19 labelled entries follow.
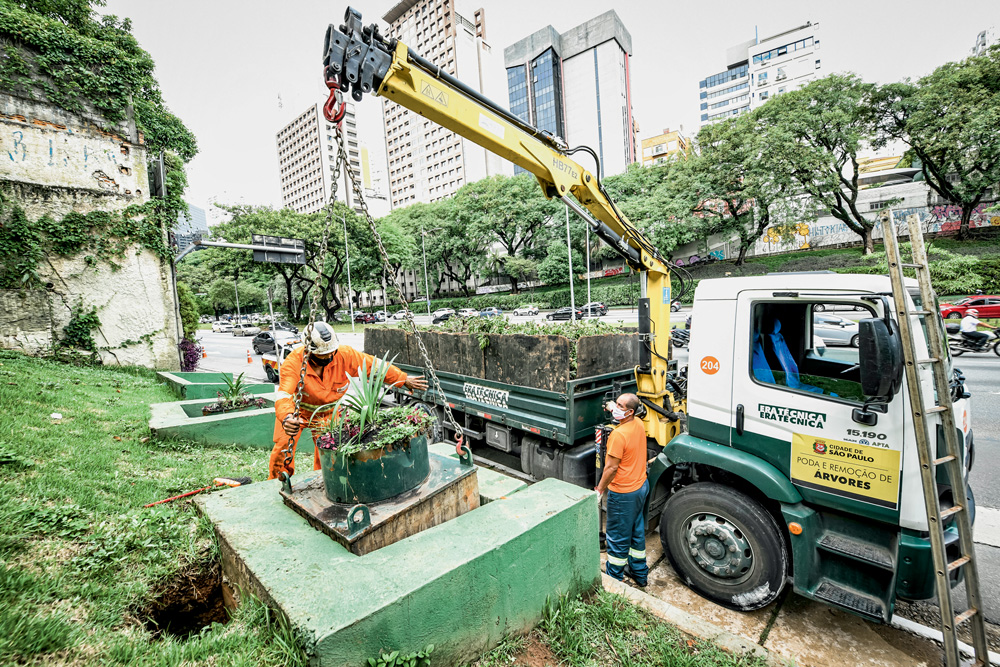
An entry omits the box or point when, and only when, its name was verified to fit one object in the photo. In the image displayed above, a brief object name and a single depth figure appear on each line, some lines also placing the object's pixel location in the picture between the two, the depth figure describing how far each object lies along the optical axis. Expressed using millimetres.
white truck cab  2646
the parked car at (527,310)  35250
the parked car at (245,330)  38562
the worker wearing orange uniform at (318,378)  3627
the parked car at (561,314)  29625
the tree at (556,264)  35594
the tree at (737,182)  25766
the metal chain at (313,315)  2709
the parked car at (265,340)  21484
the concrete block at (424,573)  1726
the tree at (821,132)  23531
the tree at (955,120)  20797
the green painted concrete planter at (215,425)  5066
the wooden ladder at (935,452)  2332
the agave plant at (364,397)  2639
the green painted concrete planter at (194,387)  7942
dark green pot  2480
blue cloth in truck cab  3233
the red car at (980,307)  16141
